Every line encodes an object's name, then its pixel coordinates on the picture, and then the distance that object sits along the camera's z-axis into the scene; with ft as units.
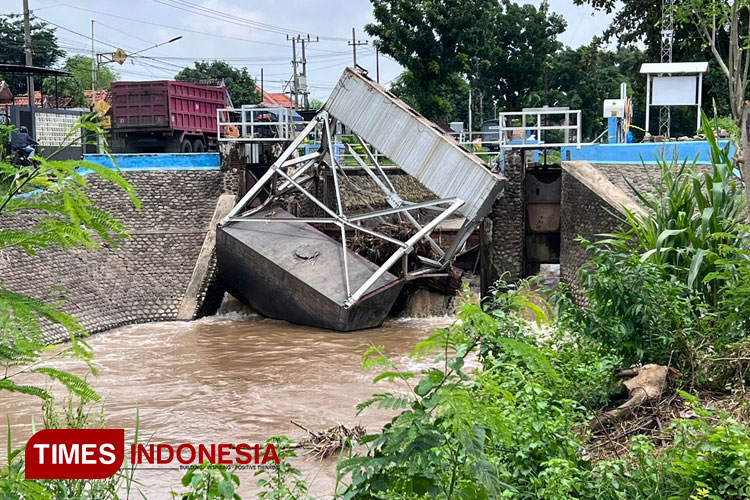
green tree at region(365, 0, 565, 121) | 113.60
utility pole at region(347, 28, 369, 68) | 155.63
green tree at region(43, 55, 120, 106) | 152.15
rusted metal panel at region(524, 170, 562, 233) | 64.80
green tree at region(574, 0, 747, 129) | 85.92
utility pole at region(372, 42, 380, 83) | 159.60
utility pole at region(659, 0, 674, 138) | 77.94
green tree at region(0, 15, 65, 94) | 160.85
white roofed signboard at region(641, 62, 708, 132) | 78.90
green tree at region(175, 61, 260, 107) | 191.93
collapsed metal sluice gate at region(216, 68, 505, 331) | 53.88
